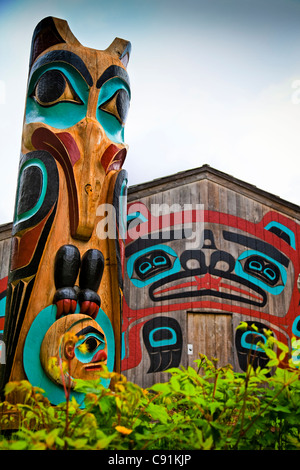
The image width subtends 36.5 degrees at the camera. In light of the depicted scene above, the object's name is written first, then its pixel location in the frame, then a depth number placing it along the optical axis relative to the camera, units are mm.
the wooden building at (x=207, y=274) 7617
